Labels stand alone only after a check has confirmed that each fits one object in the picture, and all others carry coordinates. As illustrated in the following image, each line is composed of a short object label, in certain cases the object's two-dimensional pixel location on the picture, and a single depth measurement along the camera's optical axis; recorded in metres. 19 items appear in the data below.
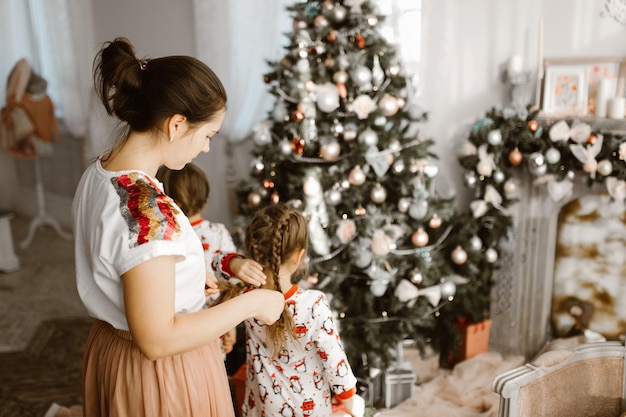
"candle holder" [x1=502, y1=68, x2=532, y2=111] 3.12
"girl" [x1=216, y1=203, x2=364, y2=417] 1.77
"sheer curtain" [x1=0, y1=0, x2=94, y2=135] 5.26
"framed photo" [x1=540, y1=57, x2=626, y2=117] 2.95
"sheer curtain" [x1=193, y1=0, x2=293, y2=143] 3.97
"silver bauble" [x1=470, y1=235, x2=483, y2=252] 3.06
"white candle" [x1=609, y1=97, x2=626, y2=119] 2.83
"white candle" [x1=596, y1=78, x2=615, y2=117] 2.89
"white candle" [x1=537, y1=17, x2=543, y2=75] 3.08
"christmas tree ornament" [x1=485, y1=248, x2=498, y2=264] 3.12
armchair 1.87
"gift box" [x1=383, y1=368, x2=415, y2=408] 2.99
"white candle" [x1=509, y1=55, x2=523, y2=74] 3.11
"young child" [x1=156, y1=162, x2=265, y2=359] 2.22
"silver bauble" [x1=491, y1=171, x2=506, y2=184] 3.05
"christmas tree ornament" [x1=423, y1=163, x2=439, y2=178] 2.95
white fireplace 3.13
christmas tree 2.86
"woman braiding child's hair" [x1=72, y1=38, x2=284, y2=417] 1.10
